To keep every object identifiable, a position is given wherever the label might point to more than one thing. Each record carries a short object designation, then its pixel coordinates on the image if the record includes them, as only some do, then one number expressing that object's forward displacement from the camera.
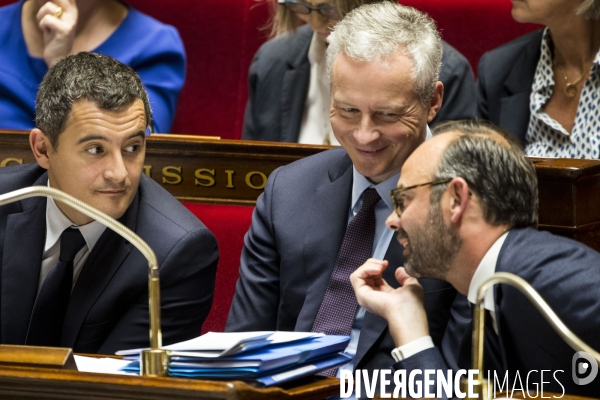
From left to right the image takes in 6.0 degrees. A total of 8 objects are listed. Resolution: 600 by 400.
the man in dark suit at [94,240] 8.00
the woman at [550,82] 8.44
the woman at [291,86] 8.68
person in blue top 8.68
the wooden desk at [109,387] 7.51
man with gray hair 7.93
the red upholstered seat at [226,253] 8.39
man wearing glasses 7.69
